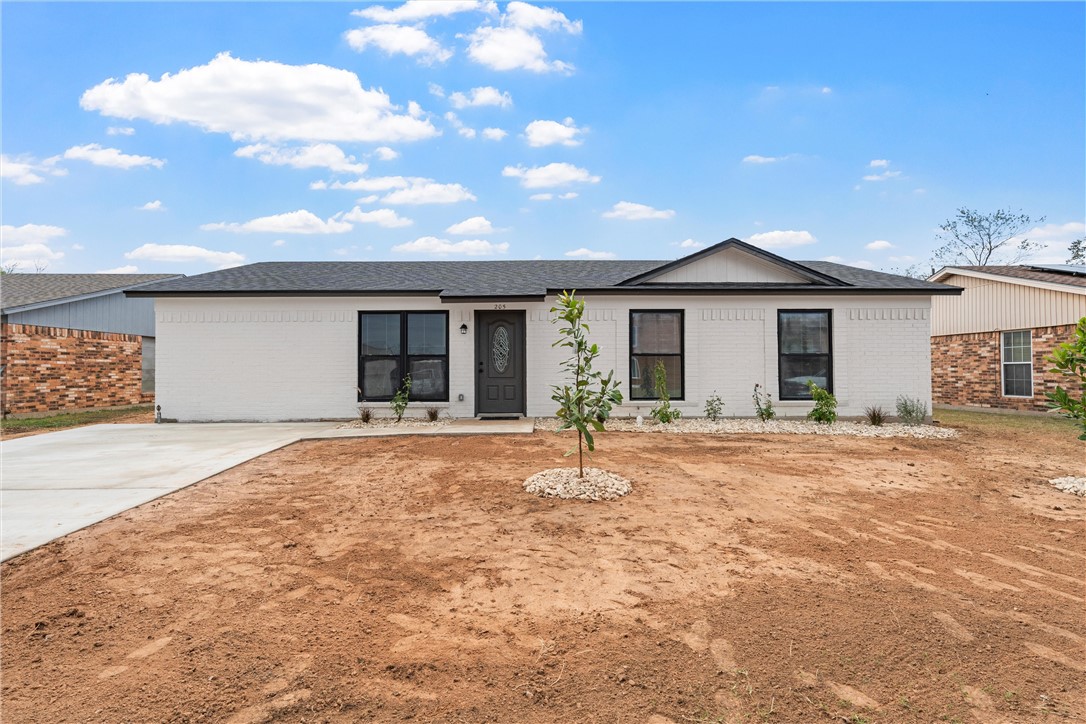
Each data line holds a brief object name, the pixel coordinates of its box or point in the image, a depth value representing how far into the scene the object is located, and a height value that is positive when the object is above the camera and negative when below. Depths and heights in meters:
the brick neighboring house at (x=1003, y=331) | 12.98 +0.91
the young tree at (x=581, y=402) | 5.23 -0.37
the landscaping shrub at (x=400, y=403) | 10.87 -0.76
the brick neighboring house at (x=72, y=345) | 13.03 +0.66
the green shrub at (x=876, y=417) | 10.50 -1.09
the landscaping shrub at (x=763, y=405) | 10.89 -0.86
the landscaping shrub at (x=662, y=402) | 10.73 -0.77
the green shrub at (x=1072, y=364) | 5.88 -0.01
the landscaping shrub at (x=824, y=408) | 10.48 -0.89
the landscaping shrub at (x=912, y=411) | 10.81 -0.99
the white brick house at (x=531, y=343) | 11.21 +0.51
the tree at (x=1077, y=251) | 26.94 +5.90
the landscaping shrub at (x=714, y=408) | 11.01 -0.92
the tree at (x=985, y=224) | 29.25 +8.16
